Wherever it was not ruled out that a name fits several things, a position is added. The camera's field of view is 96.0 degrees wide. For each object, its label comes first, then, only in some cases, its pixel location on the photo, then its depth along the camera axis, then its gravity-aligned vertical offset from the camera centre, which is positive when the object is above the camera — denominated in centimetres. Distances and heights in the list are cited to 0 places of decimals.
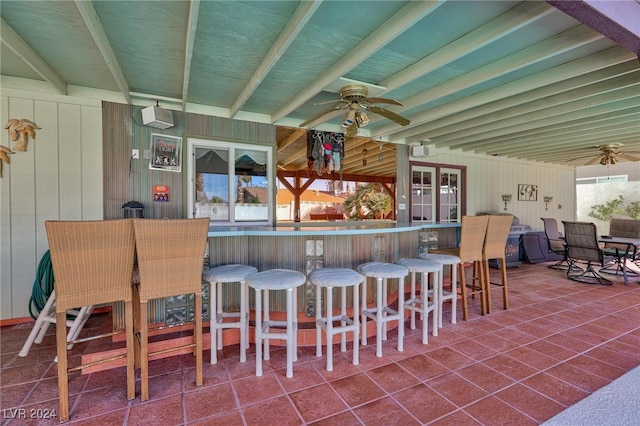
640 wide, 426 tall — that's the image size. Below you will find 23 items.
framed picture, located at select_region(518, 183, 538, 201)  759 +49
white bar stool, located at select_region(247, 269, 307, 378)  215 -77
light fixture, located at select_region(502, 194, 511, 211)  718 +31
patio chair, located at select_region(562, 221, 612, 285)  486 -67
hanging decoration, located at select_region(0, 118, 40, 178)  304 +85
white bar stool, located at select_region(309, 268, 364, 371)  227 -83
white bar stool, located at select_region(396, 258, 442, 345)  280 -84
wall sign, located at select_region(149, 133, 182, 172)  362 +76
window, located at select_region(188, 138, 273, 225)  394 +42
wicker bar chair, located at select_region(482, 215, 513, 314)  347 -41
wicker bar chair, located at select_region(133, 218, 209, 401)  187 -35
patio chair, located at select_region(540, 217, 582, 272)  630 -70
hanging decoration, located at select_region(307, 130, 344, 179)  486 +104
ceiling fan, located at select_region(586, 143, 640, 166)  569 +117
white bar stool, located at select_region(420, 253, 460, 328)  312 -82
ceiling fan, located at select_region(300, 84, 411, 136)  310 +117
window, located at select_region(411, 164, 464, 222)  608 +39
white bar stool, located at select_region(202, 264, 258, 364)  234 -78
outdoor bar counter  282 -45
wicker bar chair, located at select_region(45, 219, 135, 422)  166 -34
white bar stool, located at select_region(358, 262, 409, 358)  247 -86
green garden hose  296 -76
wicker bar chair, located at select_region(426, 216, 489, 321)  327 -41
